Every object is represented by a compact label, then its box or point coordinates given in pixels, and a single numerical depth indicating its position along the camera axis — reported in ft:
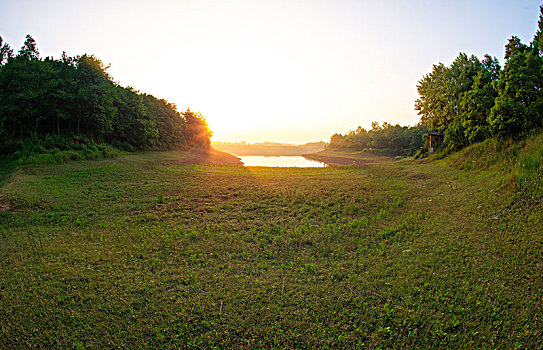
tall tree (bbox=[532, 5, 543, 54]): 48.96
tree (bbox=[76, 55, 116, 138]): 80.84
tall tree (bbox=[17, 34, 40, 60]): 90.53
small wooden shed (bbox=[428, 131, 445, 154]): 93.61
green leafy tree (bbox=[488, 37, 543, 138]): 44.04
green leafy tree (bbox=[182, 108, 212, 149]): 177.04
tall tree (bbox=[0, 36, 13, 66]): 92.53
